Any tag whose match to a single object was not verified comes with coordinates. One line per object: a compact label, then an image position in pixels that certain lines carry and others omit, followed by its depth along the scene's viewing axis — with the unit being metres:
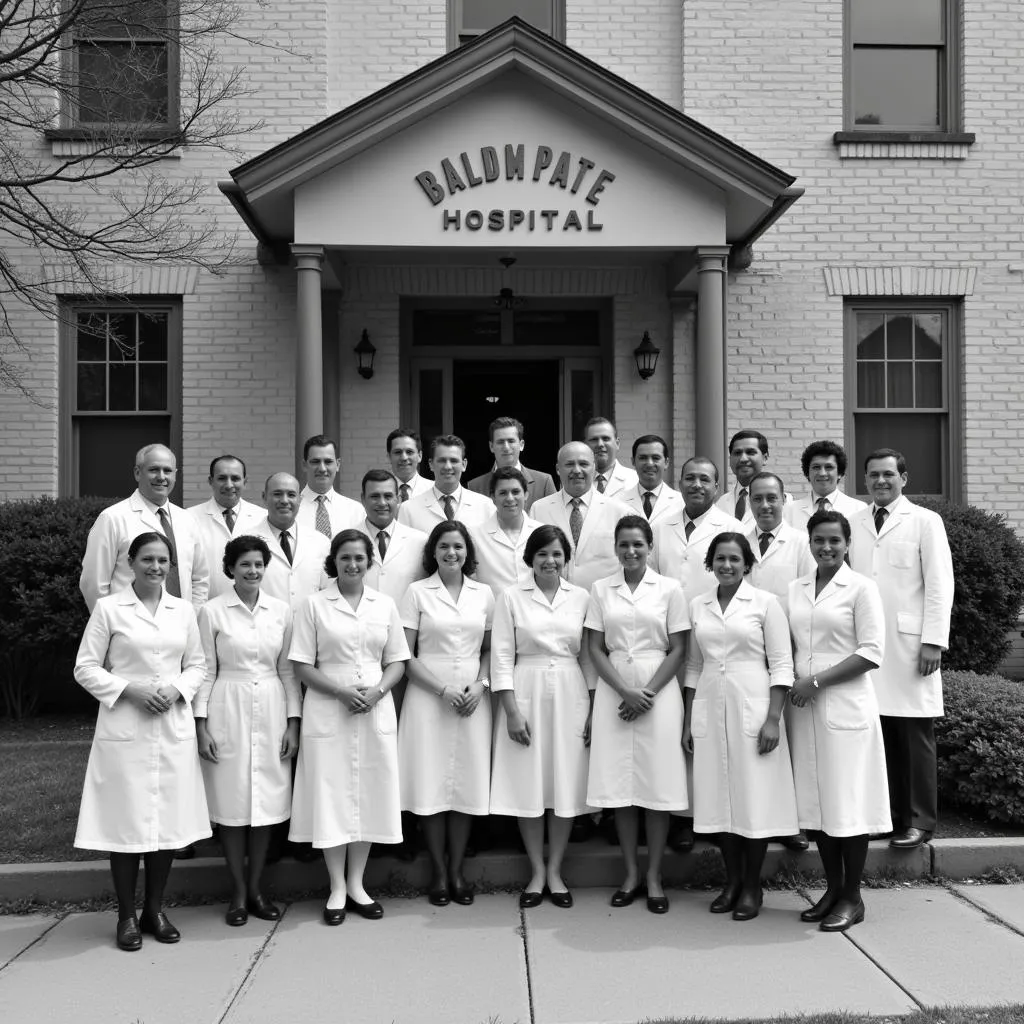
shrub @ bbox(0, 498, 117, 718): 8.66
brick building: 10.48
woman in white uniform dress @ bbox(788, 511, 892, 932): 5.15
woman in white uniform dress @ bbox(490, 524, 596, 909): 5.47
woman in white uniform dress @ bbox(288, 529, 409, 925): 5.31
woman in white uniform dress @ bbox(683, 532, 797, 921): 5.23
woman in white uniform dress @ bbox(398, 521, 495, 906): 5.49
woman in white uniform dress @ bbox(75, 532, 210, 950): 4.98
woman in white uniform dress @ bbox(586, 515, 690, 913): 5.39
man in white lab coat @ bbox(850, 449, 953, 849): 5.87
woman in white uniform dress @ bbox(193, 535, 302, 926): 5.27
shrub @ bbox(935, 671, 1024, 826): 6.18
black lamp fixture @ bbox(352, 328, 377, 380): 10.45
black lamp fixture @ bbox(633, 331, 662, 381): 10.51
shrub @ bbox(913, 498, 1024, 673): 8.95
